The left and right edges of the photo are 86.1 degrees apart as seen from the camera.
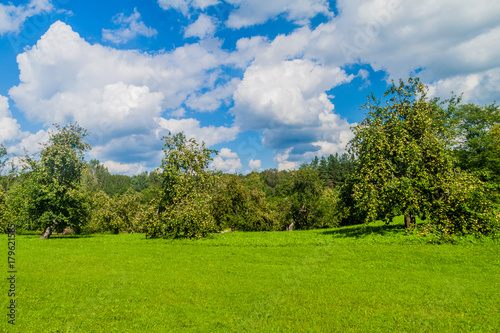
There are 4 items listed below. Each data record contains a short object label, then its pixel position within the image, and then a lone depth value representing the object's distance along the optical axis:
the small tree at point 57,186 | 29.86
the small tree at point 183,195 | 27.47
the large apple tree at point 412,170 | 21.11
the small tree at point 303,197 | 41.22
